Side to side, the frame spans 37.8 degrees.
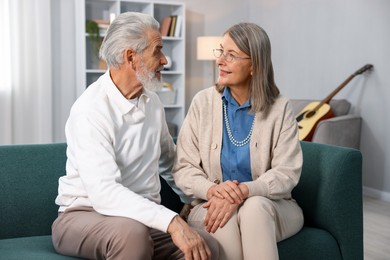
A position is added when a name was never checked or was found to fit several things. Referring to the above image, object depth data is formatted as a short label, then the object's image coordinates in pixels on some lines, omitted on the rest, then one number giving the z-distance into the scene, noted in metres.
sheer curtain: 5.50
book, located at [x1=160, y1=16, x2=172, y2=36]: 6.04
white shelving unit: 5.71
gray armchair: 4.34
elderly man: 1.66
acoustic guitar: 4.53
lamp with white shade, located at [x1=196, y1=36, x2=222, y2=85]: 5.93
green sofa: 2.03
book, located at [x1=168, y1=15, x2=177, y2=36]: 6.04
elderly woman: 2.00
